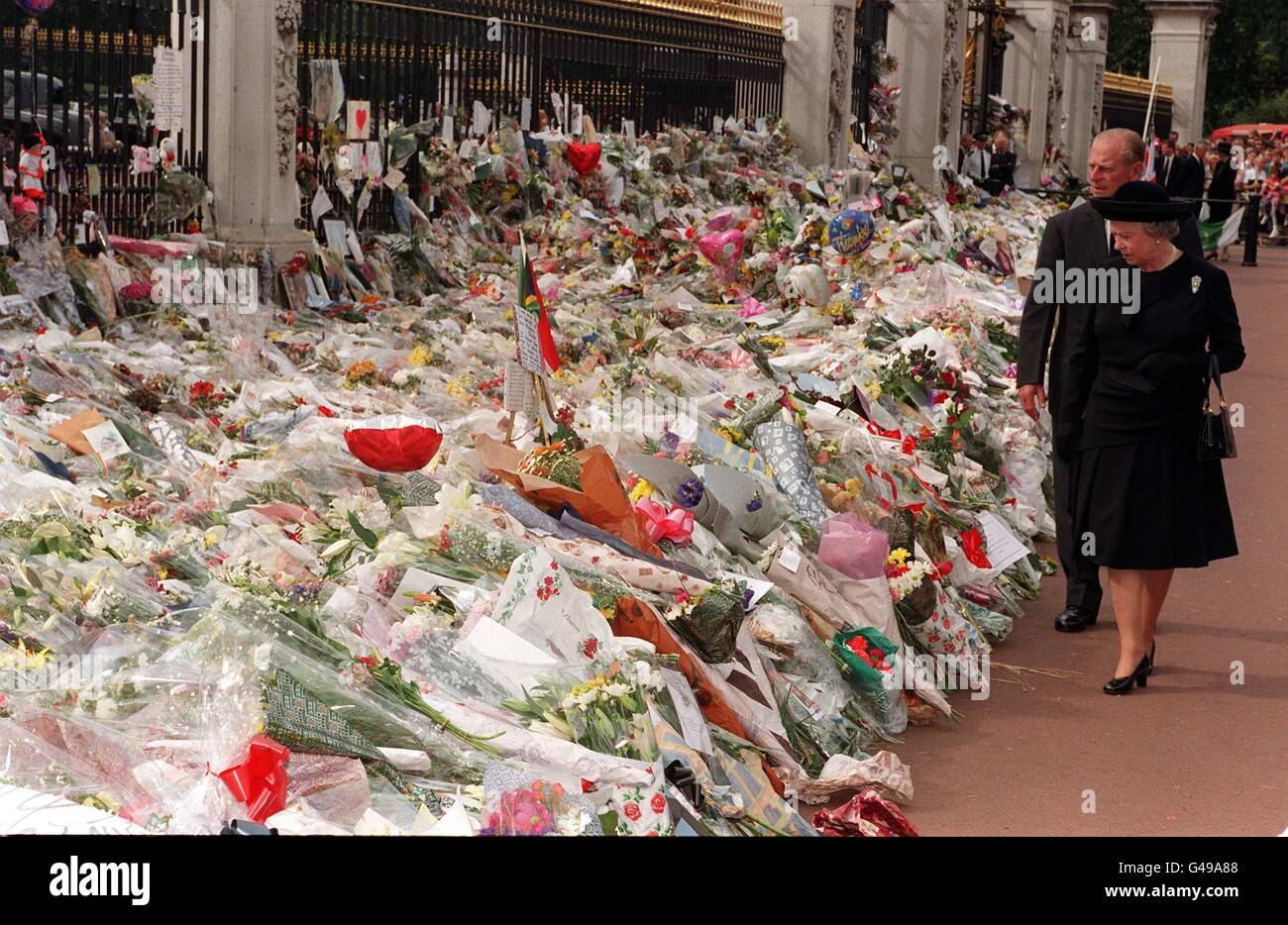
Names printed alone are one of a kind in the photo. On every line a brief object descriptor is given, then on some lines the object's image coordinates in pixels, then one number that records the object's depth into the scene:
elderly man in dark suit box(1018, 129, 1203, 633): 6.19
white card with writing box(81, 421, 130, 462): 5.84
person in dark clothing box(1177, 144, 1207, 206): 22.83
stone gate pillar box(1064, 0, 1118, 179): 28.30
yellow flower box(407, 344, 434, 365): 7.88
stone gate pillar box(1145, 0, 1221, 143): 33.75
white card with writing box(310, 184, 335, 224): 10.33
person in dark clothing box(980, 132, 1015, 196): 21.67
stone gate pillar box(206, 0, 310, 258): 9.47
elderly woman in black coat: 5.66
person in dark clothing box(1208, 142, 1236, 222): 22.94
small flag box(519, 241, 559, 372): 5.79
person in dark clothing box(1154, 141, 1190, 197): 22.69
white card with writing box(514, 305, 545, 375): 5.53
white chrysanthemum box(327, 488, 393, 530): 4.99
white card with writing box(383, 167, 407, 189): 10.98
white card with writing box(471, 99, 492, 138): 12.21
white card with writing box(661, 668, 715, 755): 4.23
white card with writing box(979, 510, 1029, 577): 7.08
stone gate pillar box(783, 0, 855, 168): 17.83
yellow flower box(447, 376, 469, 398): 7.37
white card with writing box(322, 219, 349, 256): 10.36
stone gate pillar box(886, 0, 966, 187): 20.56
